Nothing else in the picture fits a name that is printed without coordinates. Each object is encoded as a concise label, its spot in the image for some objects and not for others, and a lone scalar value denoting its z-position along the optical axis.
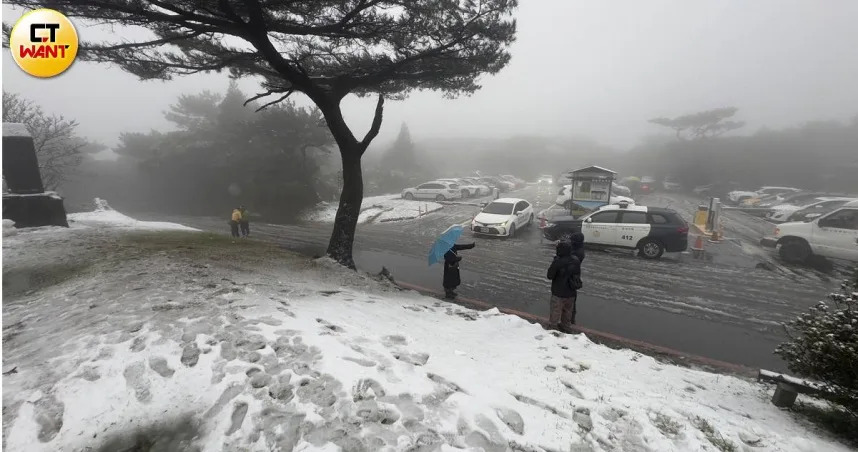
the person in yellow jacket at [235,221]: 13.45
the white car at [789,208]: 17.56
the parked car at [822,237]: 9.62
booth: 17.11
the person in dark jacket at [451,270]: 7.61
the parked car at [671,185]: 41.46
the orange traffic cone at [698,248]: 11.82
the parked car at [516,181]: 43.33
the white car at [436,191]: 26.09
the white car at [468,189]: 28.23
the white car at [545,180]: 41.09
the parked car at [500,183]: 39.26
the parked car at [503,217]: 14.27
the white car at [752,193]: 27.20
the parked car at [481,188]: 30.78
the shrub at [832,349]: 3.13
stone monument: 9.77
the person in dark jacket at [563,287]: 6.00
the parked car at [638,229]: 10.85
